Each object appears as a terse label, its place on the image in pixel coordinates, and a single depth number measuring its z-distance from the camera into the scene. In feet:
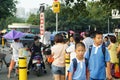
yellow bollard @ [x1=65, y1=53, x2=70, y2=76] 20.67
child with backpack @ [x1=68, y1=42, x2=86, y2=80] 13.76
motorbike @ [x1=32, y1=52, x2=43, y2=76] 30.48
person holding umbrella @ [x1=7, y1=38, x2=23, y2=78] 29.64
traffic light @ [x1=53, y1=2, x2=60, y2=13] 47.97
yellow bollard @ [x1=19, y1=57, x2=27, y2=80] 23.40
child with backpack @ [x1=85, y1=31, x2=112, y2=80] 15.44
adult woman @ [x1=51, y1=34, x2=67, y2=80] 19.50
